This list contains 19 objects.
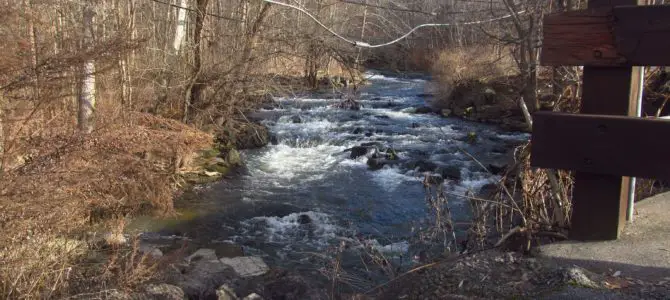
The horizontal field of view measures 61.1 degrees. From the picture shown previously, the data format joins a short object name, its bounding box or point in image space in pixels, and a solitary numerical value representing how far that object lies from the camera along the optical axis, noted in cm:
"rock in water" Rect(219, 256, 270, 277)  711
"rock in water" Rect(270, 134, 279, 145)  1609
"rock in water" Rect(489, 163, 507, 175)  1262
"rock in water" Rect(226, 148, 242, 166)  1345
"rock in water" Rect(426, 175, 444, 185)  1131
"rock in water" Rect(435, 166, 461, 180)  1241
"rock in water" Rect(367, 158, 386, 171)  1359
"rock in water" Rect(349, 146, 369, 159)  1459
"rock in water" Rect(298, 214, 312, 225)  961
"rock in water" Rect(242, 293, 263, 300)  530
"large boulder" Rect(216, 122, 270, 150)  1440
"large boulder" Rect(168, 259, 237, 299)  577
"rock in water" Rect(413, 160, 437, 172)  1309
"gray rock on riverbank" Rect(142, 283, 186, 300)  509
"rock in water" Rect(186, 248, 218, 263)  760
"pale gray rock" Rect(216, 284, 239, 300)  537
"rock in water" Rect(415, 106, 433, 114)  2062
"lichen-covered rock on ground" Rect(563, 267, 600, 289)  246
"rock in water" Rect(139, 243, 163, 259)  676
